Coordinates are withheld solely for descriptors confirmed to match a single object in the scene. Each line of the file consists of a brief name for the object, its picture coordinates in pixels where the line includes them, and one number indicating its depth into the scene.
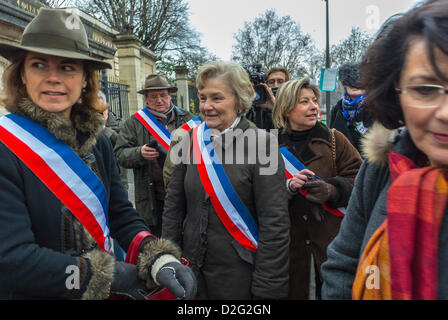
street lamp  14.77
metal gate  8.48
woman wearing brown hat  1.23
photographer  3.42
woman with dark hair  0.88
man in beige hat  3.32
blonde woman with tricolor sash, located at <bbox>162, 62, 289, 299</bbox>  1.97
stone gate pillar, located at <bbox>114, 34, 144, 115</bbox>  11.97
